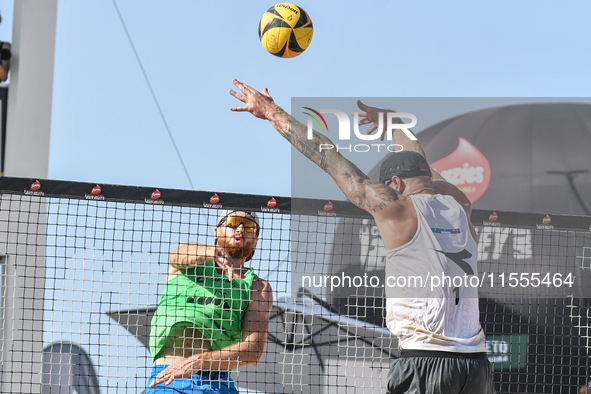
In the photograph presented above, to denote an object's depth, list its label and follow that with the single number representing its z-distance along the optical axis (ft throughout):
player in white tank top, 21.36
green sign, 36.44
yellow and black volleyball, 32.35
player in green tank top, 24.23
